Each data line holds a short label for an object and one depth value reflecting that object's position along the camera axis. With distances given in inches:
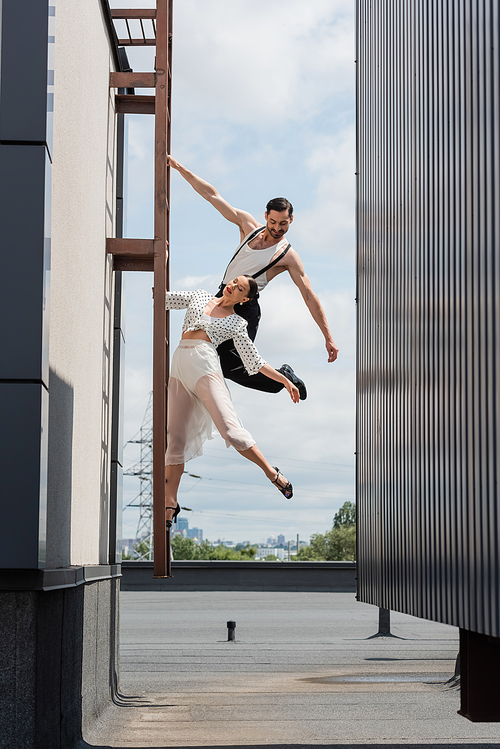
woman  462.6
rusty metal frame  458.3
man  472.4
